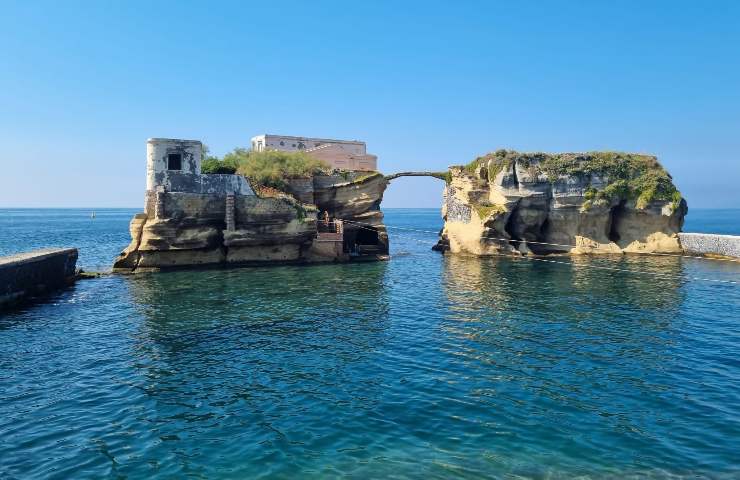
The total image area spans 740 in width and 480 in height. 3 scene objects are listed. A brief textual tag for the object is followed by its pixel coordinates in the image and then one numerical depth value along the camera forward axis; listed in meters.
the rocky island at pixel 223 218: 37.53
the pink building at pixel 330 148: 53.06
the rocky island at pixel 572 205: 47.06
